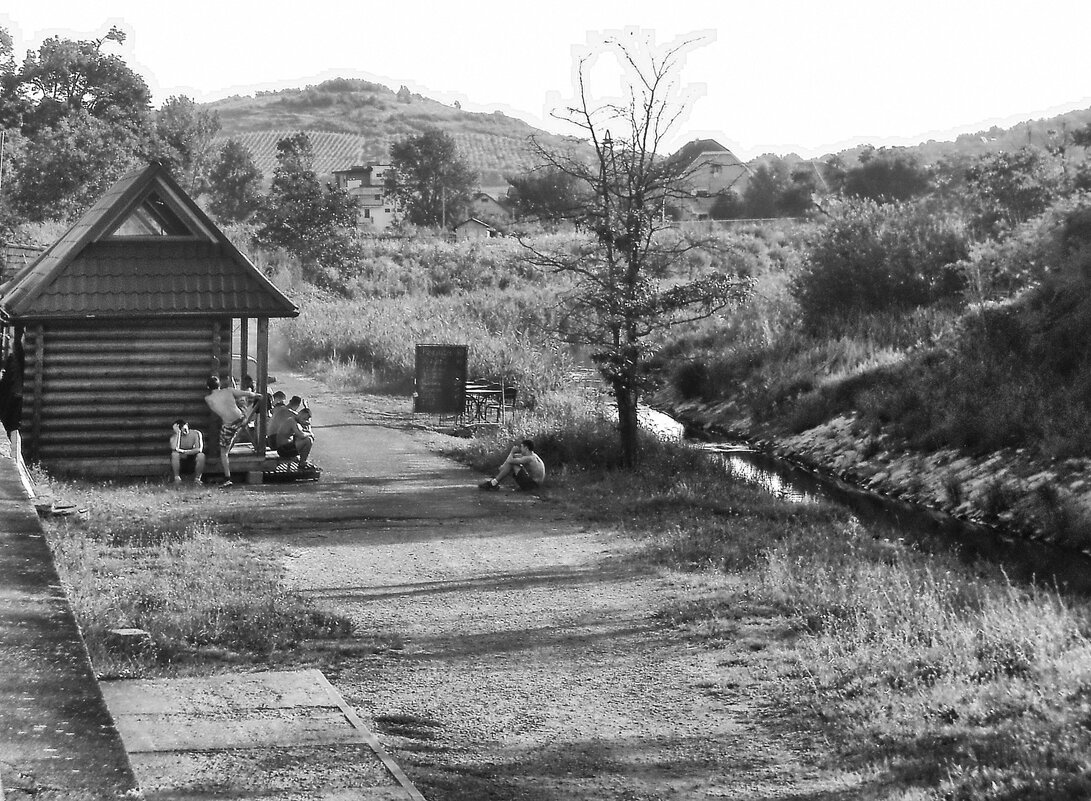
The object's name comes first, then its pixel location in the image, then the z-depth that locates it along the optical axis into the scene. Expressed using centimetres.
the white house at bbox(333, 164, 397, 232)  13188
